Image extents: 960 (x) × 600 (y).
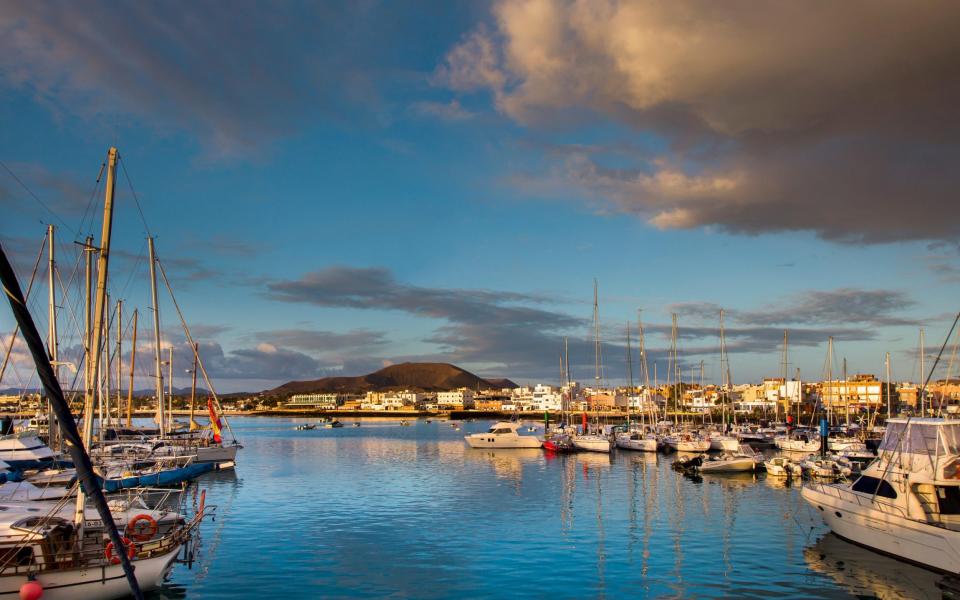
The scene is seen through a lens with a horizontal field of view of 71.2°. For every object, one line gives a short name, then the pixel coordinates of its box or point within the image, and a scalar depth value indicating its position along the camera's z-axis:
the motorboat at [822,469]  56.51
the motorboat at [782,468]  59.03
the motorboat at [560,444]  84.56
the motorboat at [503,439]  92.44
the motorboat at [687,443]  81.50
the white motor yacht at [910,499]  26.42
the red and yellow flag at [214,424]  66.38
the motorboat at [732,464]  62.59
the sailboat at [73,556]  19.94
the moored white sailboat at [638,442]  83.12
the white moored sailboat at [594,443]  82.50
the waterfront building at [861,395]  180.88
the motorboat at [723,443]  83.25
